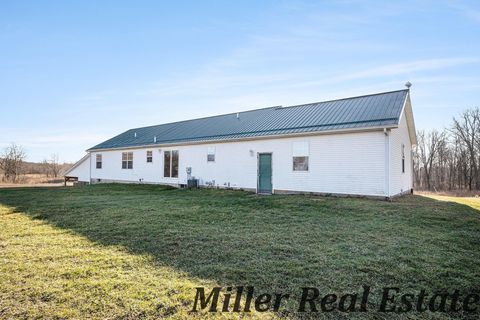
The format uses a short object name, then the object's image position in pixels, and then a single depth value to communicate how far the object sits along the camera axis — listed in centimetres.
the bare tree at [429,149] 3312
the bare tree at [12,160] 3062
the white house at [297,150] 1059
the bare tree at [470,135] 2872
